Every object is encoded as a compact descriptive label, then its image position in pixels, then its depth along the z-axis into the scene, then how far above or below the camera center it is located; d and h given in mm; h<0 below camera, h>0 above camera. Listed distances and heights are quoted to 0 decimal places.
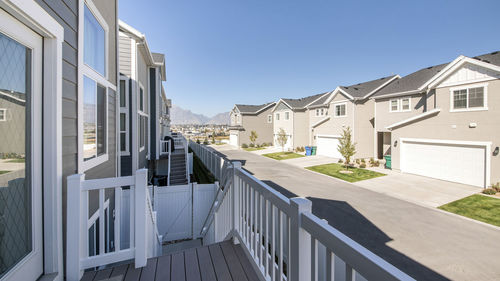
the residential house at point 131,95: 7441 +1588
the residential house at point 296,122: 26078 +2122
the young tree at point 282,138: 24372 +83
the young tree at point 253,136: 29712 +300
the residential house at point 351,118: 17906 +1910
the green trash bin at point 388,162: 14211 -1569
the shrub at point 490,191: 8953 -2232
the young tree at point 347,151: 14045 -814
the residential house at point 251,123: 31375 +2349
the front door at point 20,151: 1587 -114
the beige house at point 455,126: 9742 +717
